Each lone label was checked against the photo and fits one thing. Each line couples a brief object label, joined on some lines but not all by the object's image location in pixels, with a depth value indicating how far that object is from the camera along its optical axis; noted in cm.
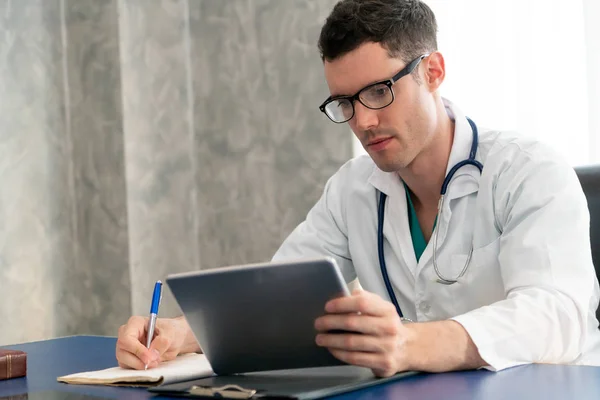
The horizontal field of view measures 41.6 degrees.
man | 113
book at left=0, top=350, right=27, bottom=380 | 130
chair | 155
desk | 96
